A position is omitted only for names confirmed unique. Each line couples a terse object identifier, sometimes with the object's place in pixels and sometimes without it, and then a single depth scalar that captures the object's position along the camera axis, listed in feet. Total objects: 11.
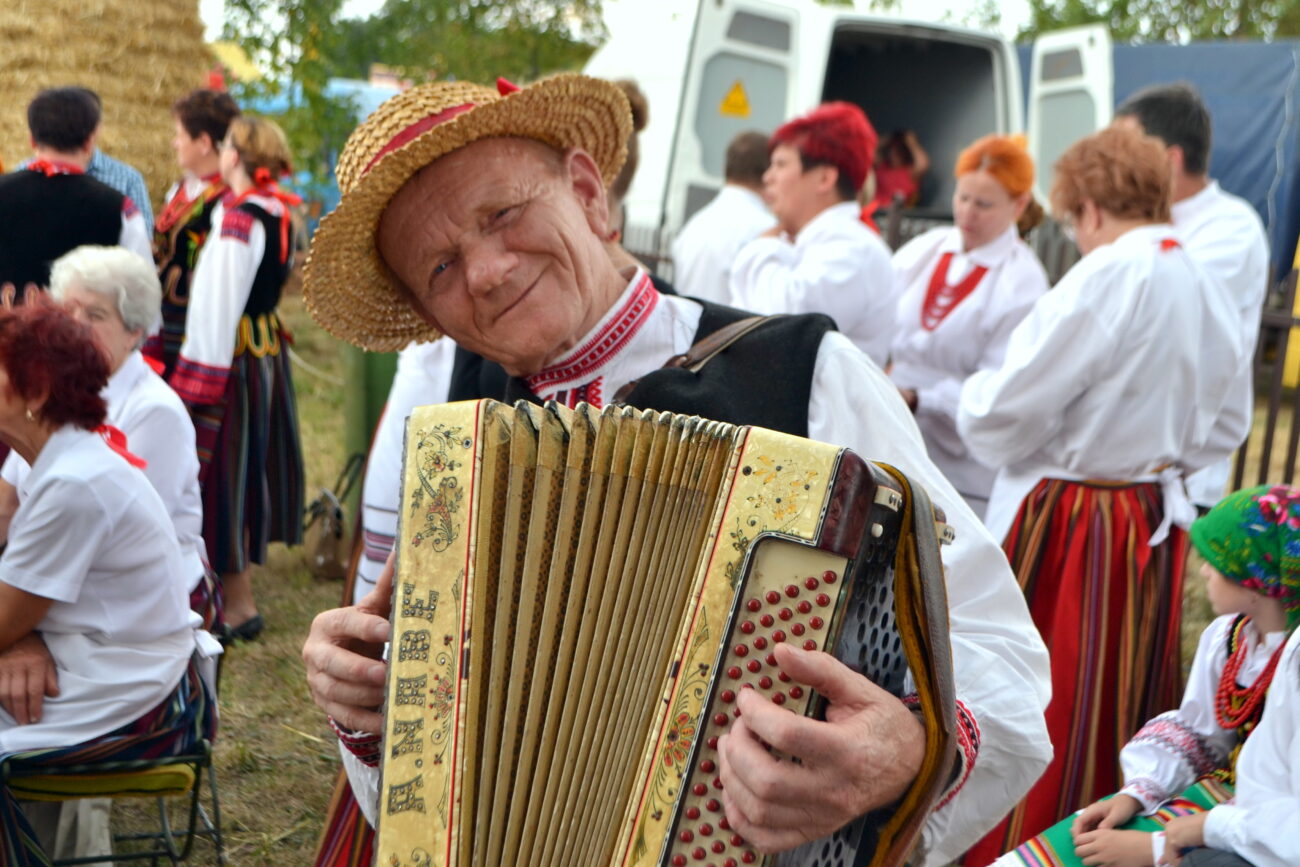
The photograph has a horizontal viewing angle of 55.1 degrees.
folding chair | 8.74
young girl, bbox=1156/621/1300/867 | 6.94
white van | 24.56
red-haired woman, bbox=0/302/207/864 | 8.52
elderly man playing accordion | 4.94
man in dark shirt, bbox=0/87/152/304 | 15.05
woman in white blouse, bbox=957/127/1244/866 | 10.47
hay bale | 21.11
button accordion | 4.03
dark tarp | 31.17
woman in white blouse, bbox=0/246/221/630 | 10.82
